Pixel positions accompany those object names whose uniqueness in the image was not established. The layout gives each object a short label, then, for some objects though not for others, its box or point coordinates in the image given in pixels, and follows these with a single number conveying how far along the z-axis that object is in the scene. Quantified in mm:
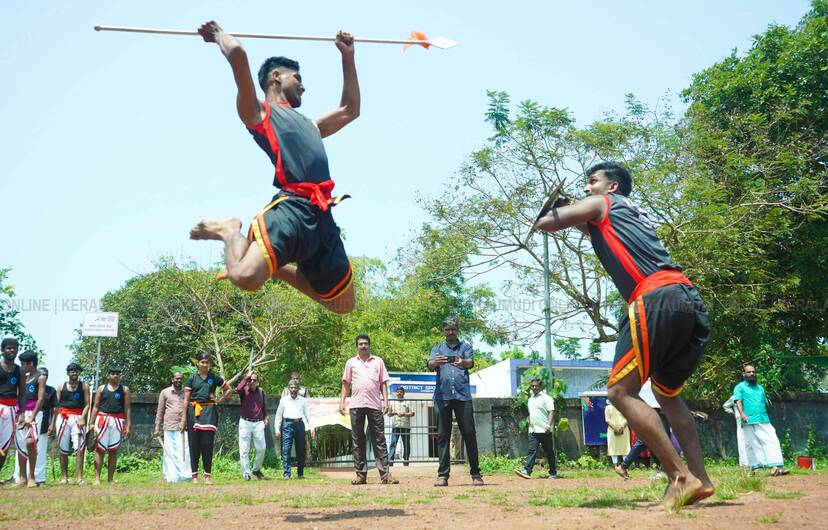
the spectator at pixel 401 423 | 19100
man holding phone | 10922
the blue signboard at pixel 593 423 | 17312
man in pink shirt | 11055
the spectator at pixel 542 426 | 13828
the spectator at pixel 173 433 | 13258
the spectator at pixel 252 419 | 14398
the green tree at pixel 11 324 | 34781
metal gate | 19719
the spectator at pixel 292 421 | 15445
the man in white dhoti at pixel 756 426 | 12766
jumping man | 5168
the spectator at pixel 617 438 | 15812
